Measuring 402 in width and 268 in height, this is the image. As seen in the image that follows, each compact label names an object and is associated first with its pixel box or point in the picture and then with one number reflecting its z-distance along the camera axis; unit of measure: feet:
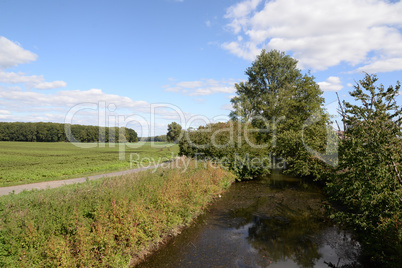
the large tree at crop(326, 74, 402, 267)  19.24
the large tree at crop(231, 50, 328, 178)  63.21
